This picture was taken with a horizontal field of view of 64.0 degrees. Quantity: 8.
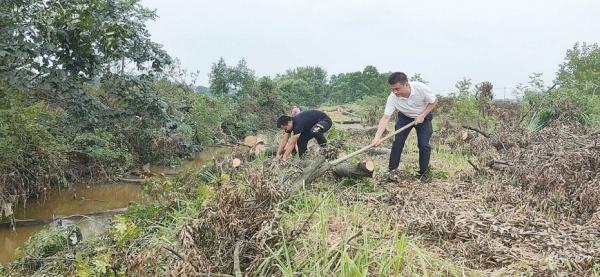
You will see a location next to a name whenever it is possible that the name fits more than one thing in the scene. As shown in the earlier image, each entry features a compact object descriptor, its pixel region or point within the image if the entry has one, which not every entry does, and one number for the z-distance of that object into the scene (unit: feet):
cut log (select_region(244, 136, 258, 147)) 29.35
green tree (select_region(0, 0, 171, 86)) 20.35
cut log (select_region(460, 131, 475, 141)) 26.22
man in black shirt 19.90
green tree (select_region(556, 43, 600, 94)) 65.21
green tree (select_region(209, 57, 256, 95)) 64.03
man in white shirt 17.31
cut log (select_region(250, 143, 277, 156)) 25.61
